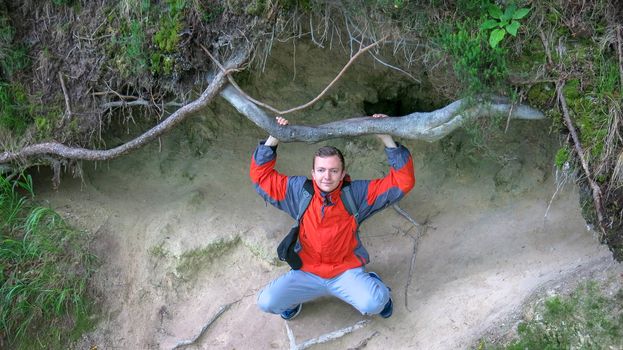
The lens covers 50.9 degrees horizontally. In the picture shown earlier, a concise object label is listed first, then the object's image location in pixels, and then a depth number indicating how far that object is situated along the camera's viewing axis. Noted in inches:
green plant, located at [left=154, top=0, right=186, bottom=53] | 173.6
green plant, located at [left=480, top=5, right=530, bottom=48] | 148.1
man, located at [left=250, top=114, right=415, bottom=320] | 164.7
